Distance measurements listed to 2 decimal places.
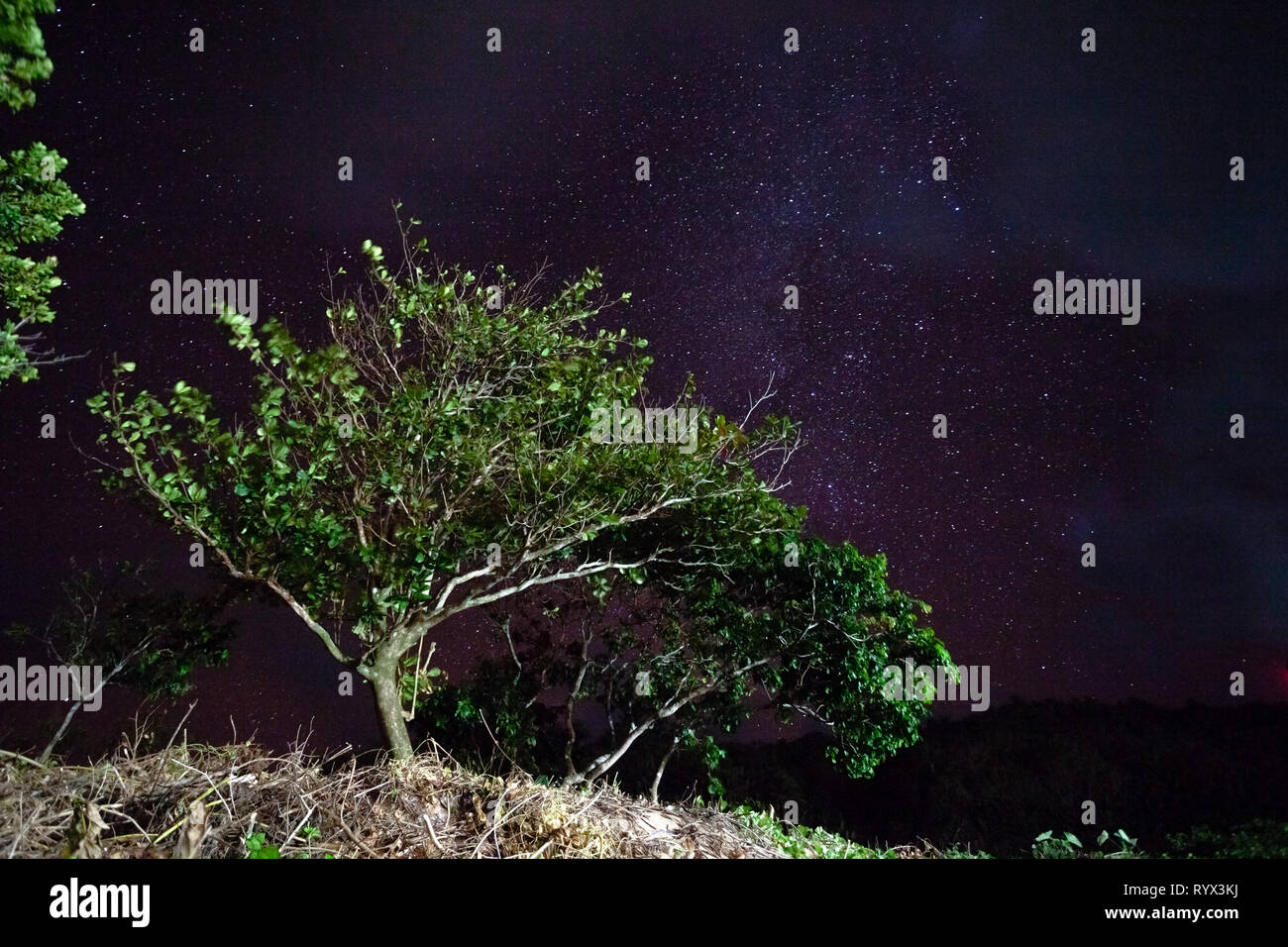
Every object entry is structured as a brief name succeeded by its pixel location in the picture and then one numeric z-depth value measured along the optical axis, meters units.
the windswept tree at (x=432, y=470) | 7.55
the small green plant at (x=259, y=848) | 4.80
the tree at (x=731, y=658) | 10.42
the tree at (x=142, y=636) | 9.70
